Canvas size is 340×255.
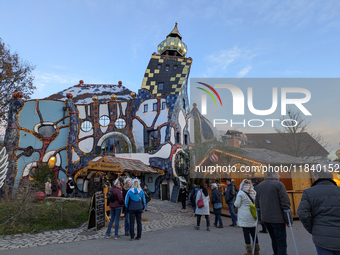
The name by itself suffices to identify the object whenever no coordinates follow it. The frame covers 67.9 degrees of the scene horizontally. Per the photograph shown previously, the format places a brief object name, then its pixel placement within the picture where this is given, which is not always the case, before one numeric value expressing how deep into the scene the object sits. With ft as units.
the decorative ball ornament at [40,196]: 32.59
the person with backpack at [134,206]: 18.39
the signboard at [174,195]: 51.55
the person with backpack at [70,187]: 49.78
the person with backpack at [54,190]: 50.58
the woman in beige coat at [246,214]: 14.49
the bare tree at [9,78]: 64.80
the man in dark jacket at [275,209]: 12.17
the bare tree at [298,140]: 60.54
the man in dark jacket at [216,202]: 23.55
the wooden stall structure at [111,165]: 38.52
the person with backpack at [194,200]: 25.00
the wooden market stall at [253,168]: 32.17
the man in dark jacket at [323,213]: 8.21
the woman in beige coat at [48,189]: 51.49
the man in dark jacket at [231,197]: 23.86
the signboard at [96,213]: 21.84
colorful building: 61.57
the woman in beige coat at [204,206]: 22.41
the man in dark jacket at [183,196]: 39.50
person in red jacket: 19.83
